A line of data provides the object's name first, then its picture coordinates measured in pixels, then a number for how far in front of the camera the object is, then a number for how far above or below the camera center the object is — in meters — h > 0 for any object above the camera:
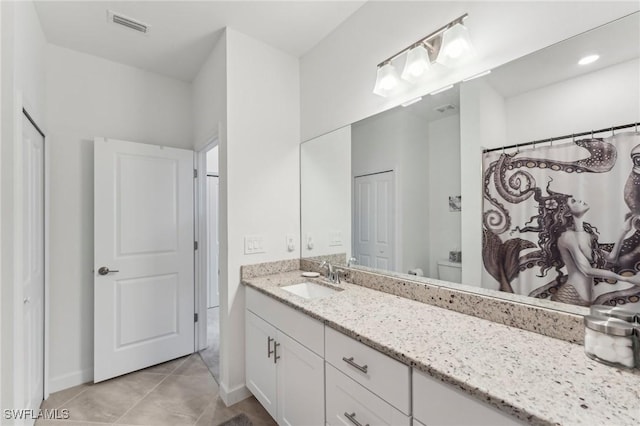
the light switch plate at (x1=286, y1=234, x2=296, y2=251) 2.30 -0.22
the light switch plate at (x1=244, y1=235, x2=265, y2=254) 2.07 -0.21
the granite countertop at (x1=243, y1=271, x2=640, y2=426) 0.67 -0.46
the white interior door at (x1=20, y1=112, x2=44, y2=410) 1.62 -0.28
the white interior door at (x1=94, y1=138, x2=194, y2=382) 2.26 -0.35
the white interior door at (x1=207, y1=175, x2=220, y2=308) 4.01 -0.27
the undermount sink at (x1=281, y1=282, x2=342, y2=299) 1.90 -0.52
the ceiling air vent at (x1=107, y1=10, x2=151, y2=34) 1.87 +1.36
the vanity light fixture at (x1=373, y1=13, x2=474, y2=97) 1.30 +0.82
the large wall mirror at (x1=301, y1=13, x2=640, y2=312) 0.99 +0.30
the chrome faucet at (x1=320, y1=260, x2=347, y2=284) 1.92 -0.41
